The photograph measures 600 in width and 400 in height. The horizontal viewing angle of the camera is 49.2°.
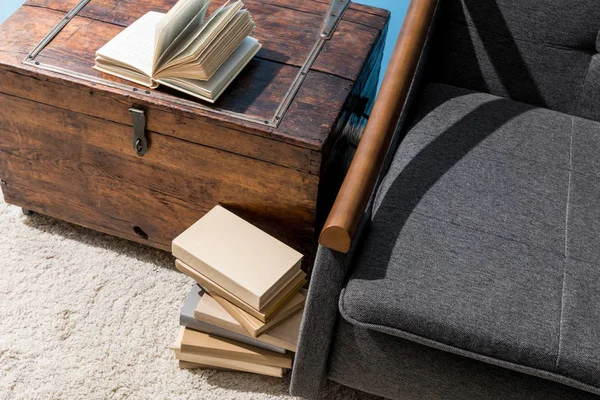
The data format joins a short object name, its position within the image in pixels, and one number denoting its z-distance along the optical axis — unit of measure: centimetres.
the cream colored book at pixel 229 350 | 139
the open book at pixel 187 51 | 136
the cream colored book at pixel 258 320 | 133
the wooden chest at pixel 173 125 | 139
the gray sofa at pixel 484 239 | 110
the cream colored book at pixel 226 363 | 141
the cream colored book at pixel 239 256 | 130
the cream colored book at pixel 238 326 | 135
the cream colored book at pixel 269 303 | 132
